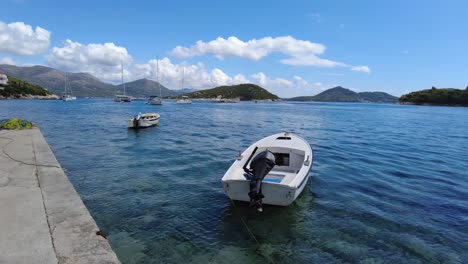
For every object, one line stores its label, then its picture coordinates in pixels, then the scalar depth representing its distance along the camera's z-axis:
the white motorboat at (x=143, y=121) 38.22
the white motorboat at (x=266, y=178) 9.77
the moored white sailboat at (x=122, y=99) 178.75
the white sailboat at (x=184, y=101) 170.25
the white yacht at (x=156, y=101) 135.75
